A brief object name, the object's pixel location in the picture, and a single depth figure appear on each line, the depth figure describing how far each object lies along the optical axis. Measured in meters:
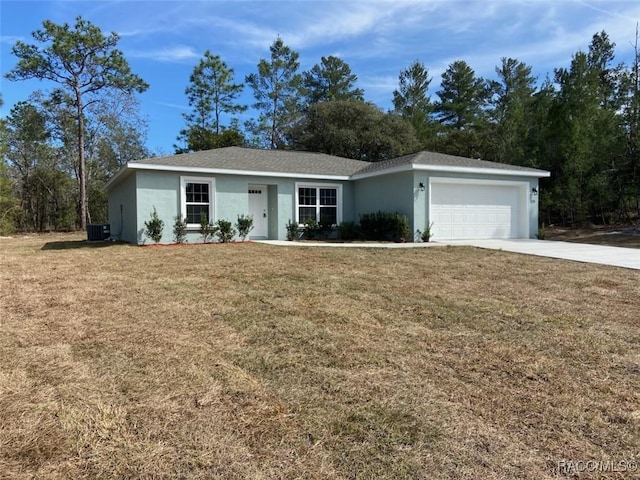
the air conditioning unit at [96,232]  16.23
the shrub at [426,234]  13.59
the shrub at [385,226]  13.55
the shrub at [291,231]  14.83
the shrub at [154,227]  12.73
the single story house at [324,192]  13.29
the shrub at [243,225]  14.07
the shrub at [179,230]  13.24
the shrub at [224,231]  13.69
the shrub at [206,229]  13.59
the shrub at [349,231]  15.20
